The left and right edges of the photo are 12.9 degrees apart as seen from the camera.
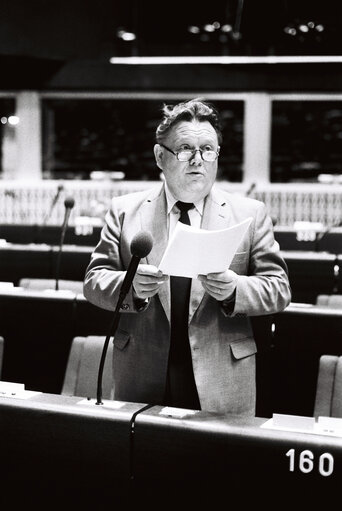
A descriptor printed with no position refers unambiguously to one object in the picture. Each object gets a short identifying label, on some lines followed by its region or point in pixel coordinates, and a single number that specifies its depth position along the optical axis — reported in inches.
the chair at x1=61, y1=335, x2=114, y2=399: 220.9
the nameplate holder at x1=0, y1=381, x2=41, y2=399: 151.9
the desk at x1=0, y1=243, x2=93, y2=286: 379.2
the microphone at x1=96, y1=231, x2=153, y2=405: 135.0
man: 153.7
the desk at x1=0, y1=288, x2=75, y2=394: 261.0
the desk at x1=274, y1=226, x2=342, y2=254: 437.8
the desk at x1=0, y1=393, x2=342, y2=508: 122.4
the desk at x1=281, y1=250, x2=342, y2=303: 330.3
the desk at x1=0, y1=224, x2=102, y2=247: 465.6
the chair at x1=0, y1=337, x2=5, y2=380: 245.6
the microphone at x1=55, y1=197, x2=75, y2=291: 319.0
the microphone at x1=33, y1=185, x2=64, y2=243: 491.2
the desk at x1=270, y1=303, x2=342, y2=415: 242.4
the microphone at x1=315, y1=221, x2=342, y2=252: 423.5
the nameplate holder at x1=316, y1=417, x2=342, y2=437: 129.0
